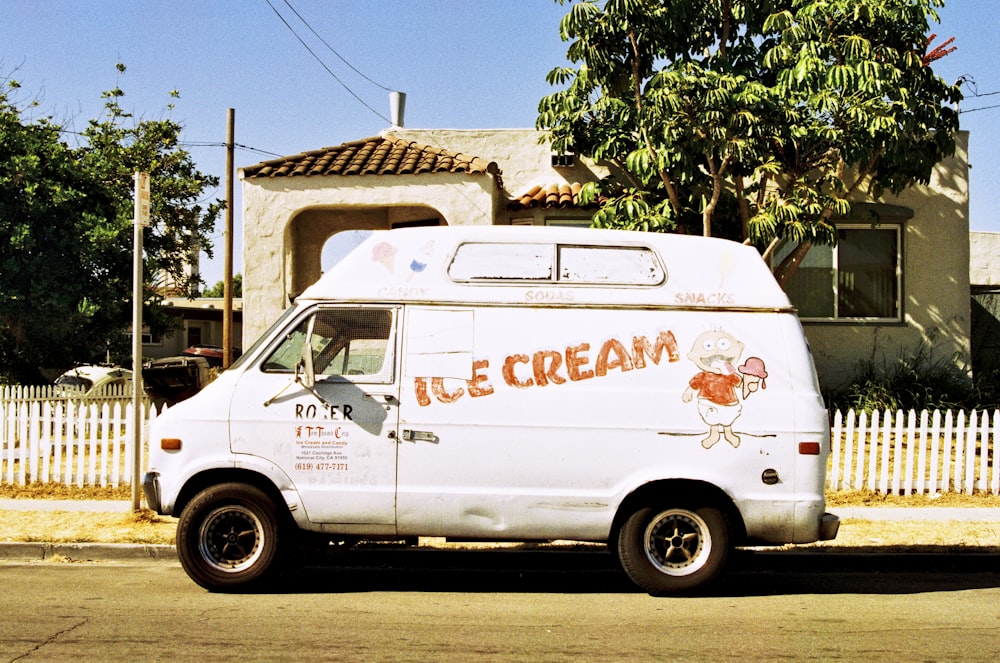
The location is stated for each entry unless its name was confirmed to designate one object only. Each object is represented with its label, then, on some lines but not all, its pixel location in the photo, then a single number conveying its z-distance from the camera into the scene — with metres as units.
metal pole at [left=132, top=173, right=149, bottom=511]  8.83
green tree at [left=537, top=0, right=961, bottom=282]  11.67
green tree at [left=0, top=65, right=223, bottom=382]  14.17
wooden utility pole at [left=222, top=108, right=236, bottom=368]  21.23
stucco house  14.18
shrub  13.80
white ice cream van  6.43
